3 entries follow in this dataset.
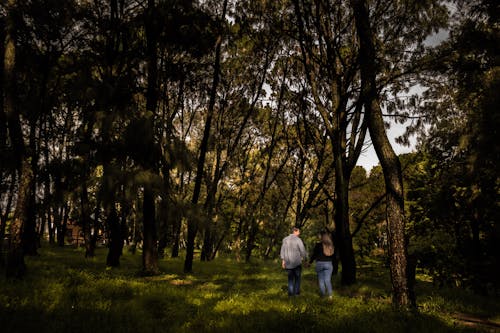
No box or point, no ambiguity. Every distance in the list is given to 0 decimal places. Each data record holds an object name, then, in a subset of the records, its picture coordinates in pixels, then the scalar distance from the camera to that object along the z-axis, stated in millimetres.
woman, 10250
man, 10320
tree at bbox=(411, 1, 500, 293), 9688
